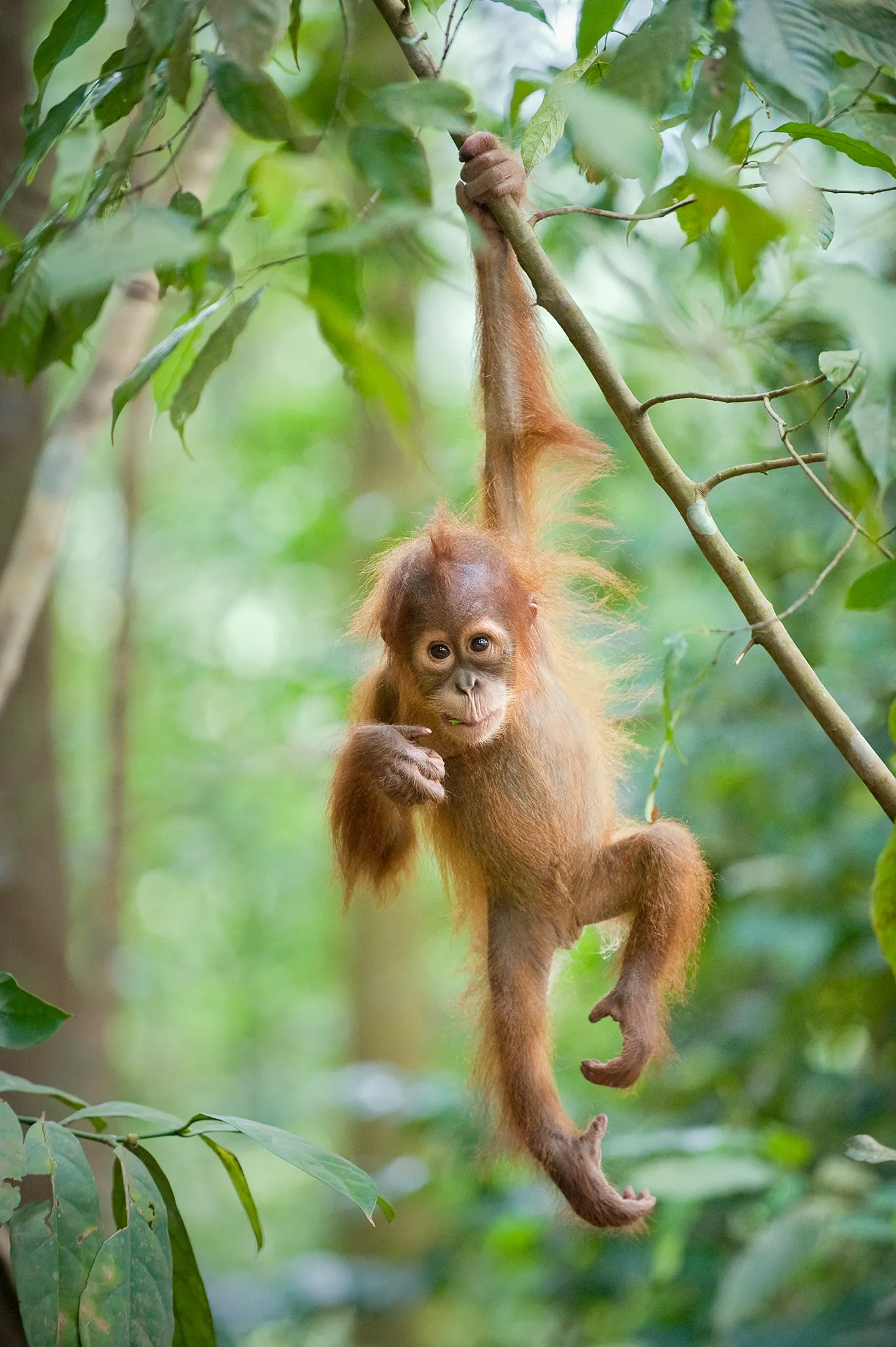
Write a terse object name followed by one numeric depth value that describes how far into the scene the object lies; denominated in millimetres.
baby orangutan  4569
